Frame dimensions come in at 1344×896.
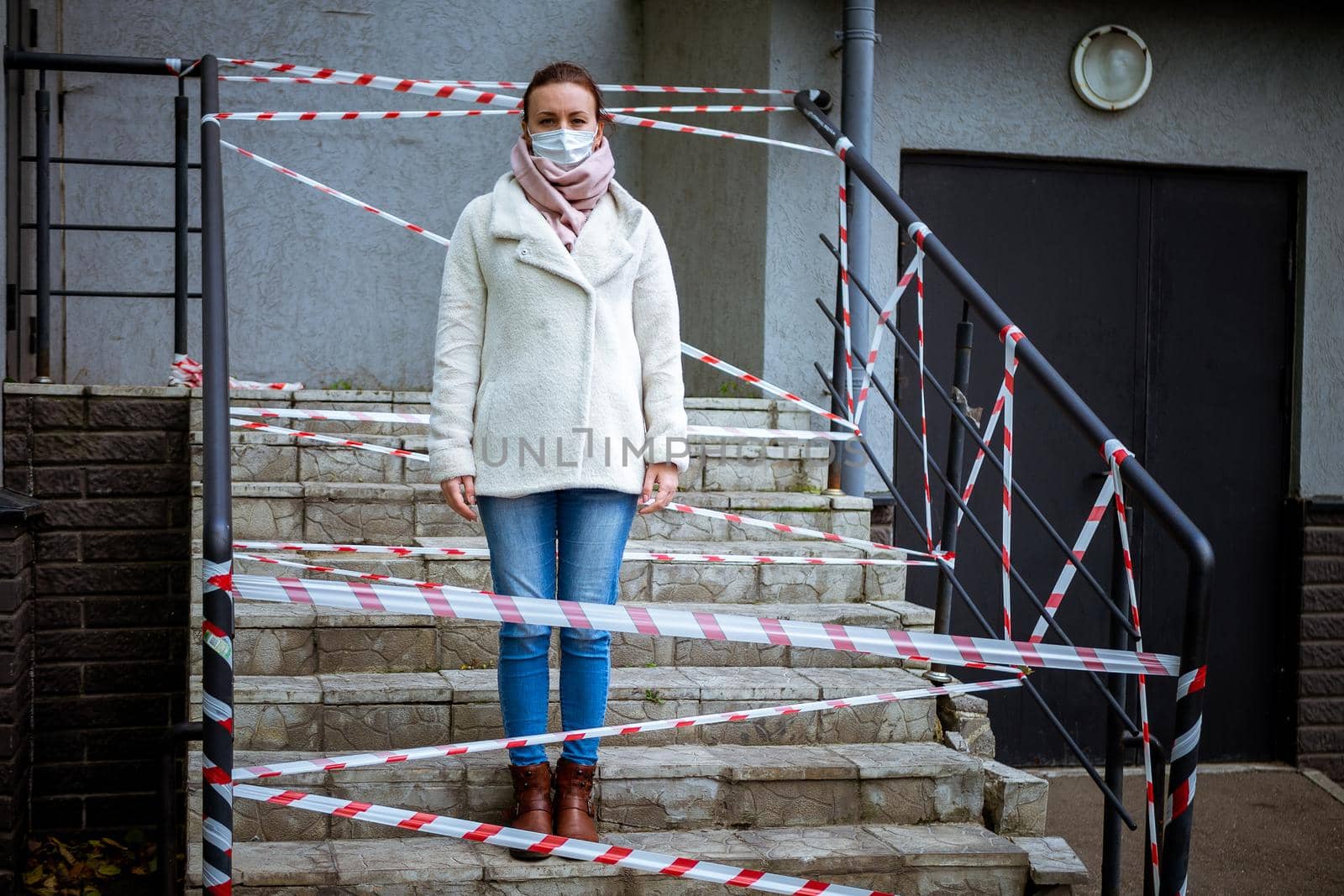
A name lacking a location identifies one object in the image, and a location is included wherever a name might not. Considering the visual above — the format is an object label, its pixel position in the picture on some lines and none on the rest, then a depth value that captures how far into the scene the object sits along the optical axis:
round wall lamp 5.50
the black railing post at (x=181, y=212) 4.45
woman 2.76
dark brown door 5.59
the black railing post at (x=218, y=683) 2.24
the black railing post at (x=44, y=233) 4.34
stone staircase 2.95
